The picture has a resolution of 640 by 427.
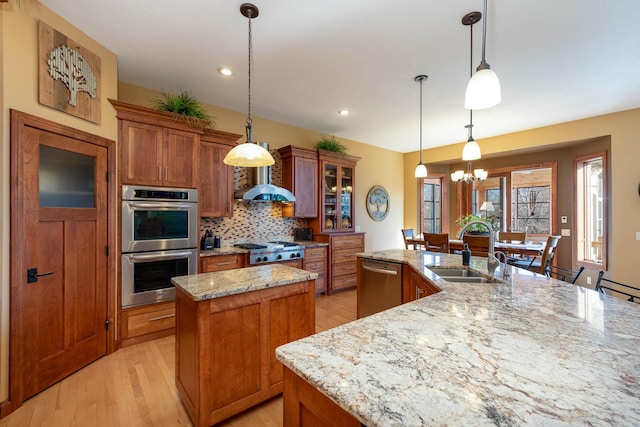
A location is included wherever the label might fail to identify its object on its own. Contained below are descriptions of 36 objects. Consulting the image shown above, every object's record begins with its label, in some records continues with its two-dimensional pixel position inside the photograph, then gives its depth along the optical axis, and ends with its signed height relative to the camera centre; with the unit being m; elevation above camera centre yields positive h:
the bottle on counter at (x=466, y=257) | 2.50 -0.38
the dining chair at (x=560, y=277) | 2.68 -0.98
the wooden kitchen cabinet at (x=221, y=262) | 3.33 -0.59
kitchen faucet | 2.21 -0.33
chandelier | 4.95 +0.68
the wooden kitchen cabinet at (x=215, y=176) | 3.57 +0.49
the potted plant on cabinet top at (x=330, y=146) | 4.96 +1.21
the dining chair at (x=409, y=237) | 5.12 -0.45
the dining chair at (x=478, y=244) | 4.03 -0.43
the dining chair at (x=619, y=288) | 3.98 -1.10
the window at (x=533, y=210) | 5.50 +0.08
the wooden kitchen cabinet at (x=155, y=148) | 2.83 +0.70
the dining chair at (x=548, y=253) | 3.61 -0.50
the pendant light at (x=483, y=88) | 1.53 +0.69
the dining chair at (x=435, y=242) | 4.33 -0.43
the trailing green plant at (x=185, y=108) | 3.16 +1.19
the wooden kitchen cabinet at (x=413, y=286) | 2.15 -0.60
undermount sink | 2.23 -0.51
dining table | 4.16 -0.51
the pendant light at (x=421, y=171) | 3.59 +0.54
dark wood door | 2.05 -0.34
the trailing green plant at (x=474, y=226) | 4.84 -0.17
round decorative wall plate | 6.12 +0.24
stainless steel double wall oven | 2.81 -0.28
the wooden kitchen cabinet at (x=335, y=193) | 4.83 +0.37
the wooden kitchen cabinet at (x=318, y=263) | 4.40 -0.78
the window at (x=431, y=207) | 6.83 +0.17
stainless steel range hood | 3.73 +0.32
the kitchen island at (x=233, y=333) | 1.68 -0.78
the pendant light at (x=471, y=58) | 2.16 +1.38
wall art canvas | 2.14 +1.13
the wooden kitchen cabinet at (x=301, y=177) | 4.47 +0.59
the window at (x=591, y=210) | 4.45 +0.07
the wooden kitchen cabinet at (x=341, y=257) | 4.71 -0.75
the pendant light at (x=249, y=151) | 2.11 +0.47
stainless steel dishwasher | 2.75 -0.74
